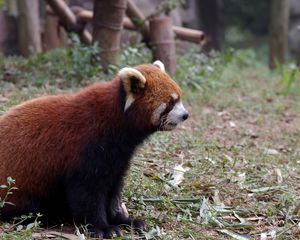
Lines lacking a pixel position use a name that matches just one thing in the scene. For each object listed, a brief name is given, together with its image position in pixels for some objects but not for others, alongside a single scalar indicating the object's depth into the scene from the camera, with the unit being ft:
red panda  25.81
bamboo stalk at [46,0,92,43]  58.47
